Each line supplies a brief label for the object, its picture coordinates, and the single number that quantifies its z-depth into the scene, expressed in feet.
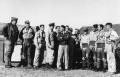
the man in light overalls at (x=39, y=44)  41.01
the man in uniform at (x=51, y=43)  40.65
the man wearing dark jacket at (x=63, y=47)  39.45
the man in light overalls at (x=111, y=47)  36.29
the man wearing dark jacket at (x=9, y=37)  40.73
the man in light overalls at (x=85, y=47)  42.63
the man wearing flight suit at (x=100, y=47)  39.55
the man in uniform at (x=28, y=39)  41.16
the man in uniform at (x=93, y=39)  40.93
